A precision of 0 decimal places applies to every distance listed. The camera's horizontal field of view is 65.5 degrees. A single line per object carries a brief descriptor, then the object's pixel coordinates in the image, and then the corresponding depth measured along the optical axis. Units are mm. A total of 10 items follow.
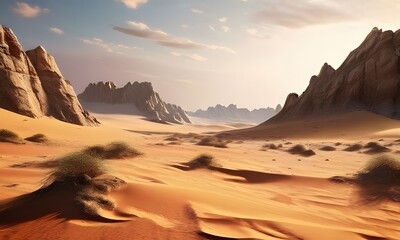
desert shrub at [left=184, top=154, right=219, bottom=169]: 11102
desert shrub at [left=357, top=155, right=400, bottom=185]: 9126
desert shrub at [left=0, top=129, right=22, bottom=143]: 14211
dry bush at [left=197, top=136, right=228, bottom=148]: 22138
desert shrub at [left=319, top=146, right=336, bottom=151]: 22456
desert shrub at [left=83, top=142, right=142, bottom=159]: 11482
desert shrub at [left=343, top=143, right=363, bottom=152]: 21641
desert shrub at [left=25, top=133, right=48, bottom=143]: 16656
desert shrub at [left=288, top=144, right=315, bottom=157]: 18475
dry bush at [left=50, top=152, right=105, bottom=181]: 5387
